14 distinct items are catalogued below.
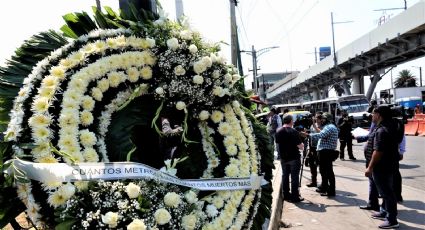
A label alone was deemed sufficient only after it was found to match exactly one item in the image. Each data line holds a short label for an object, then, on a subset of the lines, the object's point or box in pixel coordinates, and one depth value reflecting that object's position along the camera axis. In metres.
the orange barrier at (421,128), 21.44
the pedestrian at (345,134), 14.15
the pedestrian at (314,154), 9.44
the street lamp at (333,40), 43.60
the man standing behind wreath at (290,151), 8.17
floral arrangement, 2.59
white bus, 28.45
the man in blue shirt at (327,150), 8.37
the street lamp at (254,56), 41.01
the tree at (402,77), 85.47
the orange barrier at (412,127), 22.03
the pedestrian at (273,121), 13.79
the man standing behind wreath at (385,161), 6.02
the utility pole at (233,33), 15.61
